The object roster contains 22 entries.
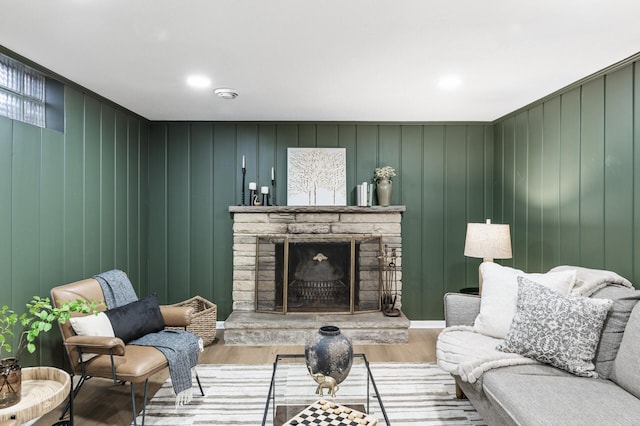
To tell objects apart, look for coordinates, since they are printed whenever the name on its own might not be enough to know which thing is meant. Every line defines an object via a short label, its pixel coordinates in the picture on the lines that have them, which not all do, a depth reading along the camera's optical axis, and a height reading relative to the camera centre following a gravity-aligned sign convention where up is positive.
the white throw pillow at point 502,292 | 2.44 -0.52
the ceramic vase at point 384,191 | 4.38 +0.26
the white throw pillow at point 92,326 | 2.43 -0.71
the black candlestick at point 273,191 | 4.53 +0.25
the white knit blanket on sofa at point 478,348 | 2.19 -0.81
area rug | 2.51 -1.33
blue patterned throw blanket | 2.60 -0.90
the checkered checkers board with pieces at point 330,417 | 1.76 -0.94
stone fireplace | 4.35 -0.50
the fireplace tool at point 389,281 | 4.41 -0.76
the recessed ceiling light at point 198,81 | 3.03 +1.05
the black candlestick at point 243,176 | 4.43 +0.42
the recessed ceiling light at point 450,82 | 2.99 +1.04
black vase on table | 1.97 -0.71
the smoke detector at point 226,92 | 3.32 +1.04
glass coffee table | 1.98 -0.97
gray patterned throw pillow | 2.09 -0.63
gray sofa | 1.69 -0.85
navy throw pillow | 2.64 -0.74
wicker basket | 3.81 -1.08
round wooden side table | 1.78 -0.90
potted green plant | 1.83 -0.71
